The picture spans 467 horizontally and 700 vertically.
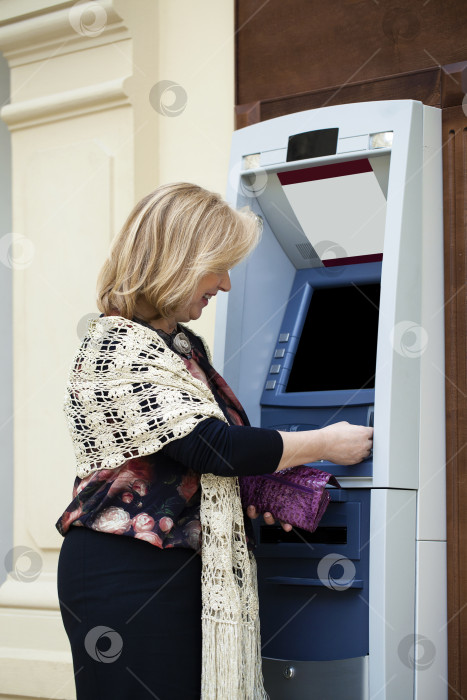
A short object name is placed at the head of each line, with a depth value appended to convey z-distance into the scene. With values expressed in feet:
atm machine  11.27
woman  10.41
